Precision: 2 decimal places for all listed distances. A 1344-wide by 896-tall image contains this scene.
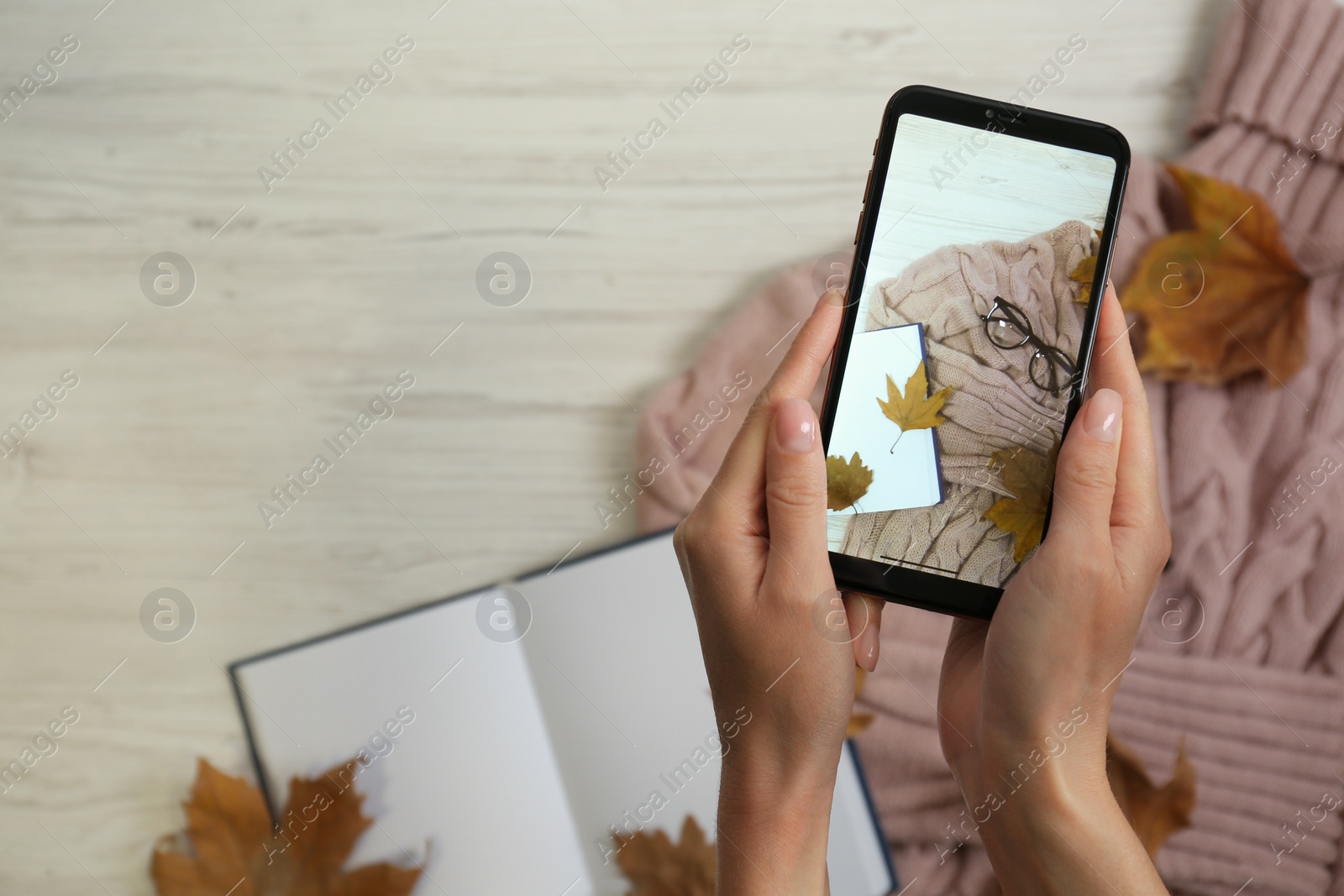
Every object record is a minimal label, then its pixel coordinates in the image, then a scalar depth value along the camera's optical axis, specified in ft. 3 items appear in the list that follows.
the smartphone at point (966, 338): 1.84
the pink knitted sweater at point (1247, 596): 2.53
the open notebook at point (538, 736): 2.62
